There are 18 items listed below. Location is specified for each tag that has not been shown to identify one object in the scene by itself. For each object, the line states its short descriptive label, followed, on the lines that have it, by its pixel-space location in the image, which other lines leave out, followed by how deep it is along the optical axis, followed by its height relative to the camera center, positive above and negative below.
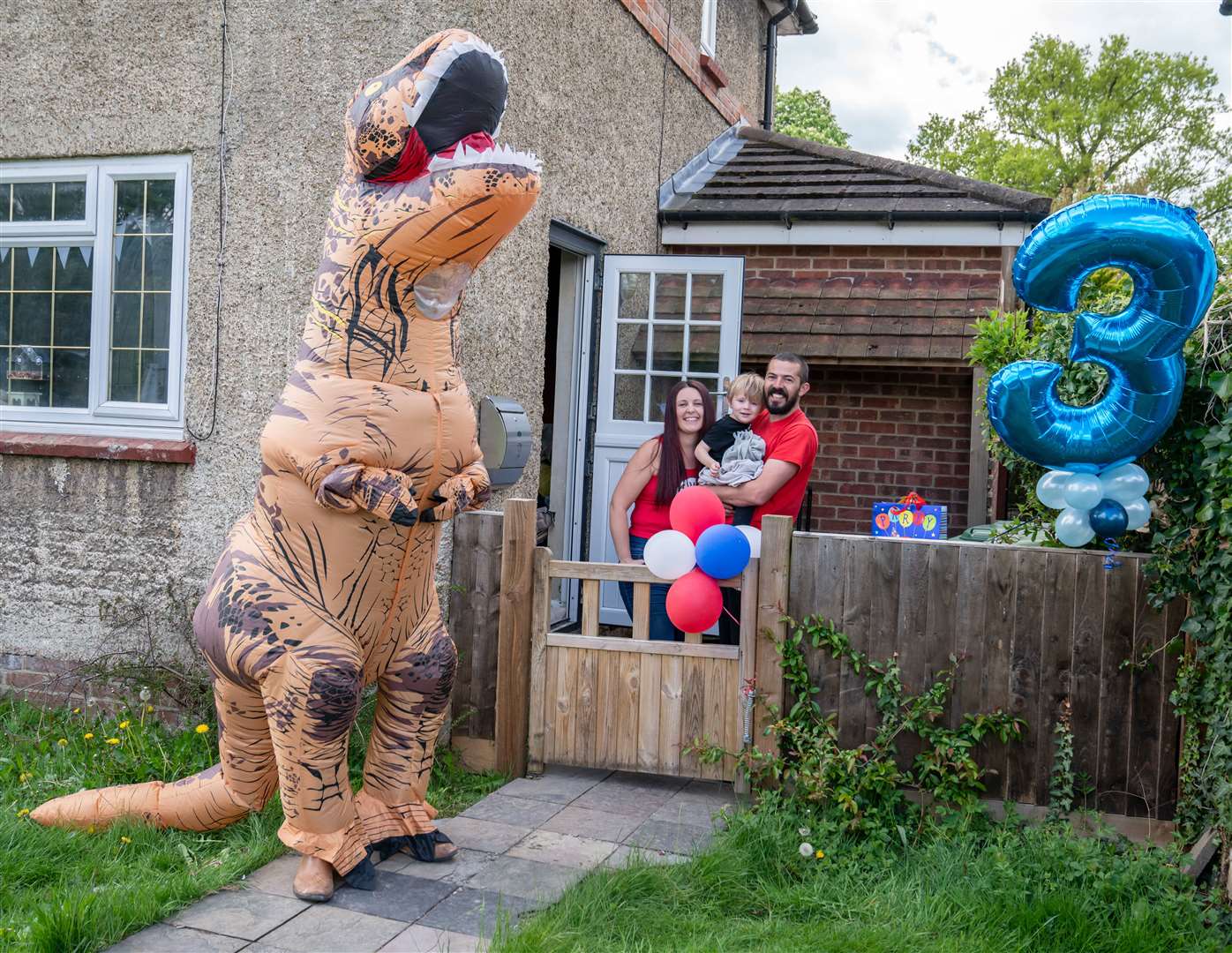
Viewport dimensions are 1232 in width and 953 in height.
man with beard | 5.28 +0.02
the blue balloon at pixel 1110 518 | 4.05 -0.18
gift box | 8.16 -0.43
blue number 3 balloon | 3.74 +0.49
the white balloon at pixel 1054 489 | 4.13 -0.09
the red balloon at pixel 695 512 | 4.75 -0.26
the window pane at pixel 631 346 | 7.11 +0.65
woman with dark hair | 5.61 -0.10
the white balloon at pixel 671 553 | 4.66 -0.43
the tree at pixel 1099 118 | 28.00 +8.99
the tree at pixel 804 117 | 38.03 +11.63
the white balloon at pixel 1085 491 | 4.04 -0.08
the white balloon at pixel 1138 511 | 4.06 -0.15
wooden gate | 4.75 -1.04
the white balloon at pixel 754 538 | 4.93 -0.38
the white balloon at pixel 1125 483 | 4.00 -0.05
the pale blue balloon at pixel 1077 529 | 4.14 -0.23
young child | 5.35 +0.04
